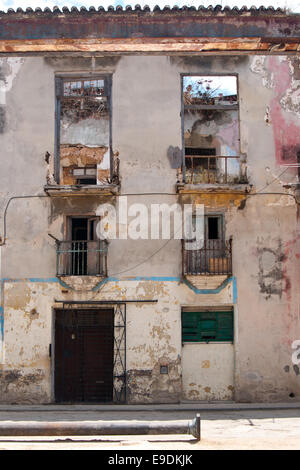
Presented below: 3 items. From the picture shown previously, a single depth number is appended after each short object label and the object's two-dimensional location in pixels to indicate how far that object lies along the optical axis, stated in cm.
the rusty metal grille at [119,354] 1638
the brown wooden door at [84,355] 1667
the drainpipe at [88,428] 891
